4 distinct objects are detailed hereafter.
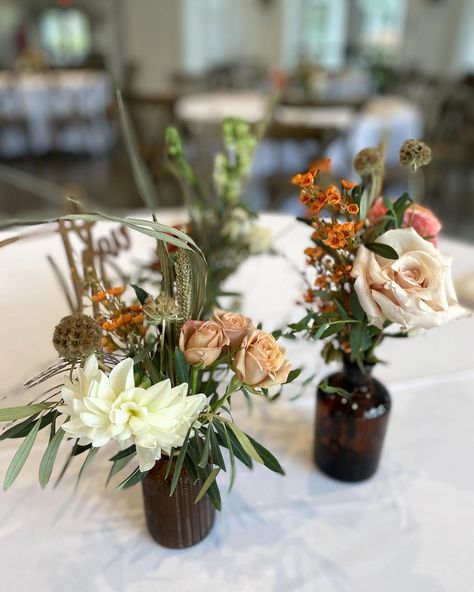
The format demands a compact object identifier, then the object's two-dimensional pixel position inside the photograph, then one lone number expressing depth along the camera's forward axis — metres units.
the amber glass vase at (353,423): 0.60
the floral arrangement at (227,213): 0.79
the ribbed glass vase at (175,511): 0.50
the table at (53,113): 4.68
